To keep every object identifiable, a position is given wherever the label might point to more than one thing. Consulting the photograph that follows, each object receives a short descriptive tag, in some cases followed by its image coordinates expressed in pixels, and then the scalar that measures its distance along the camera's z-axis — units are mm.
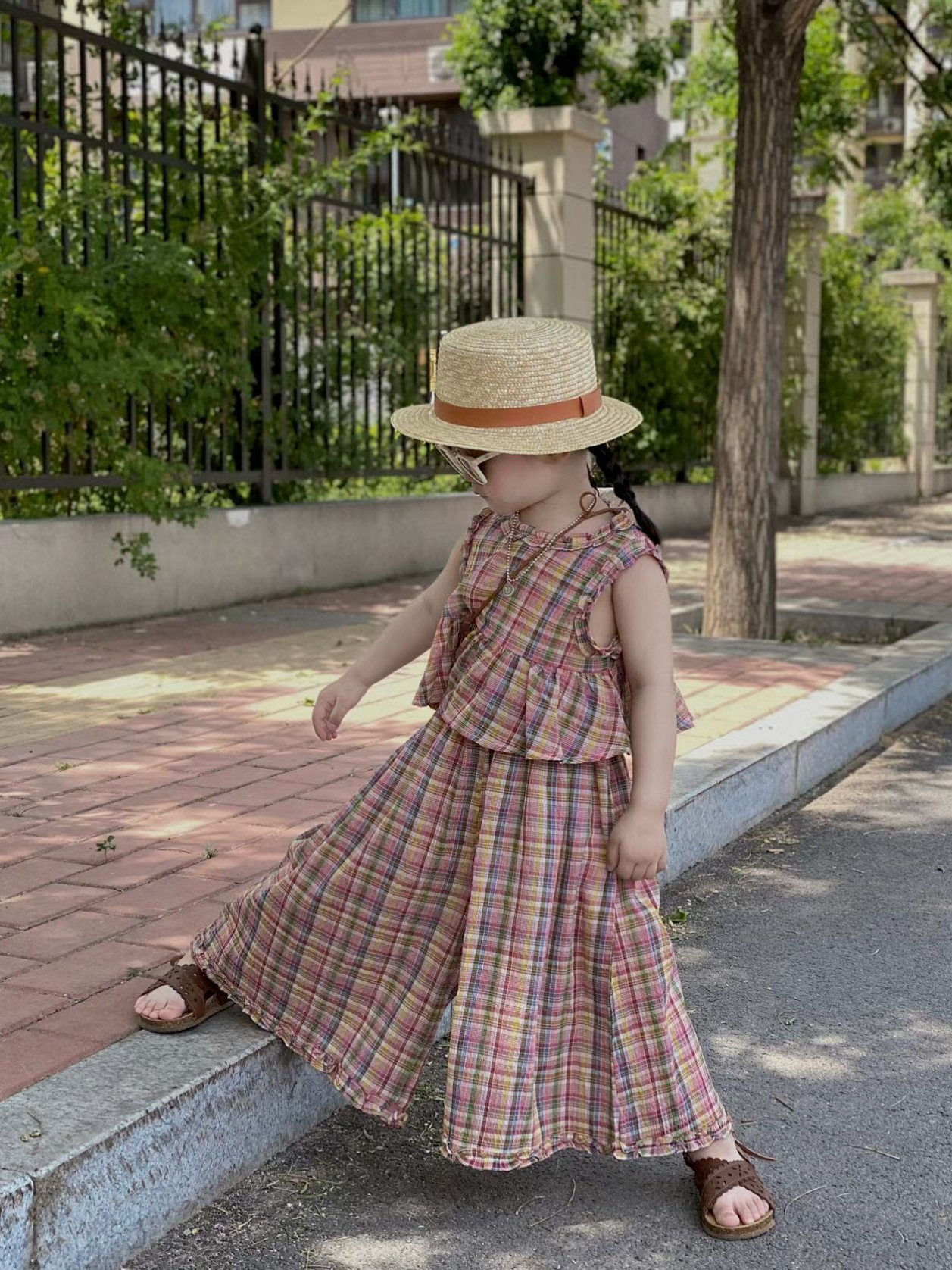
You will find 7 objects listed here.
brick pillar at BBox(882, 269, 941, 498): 22872
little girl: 2693
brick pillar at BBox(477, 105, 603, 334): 12477
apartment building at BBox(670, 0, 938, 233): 44156
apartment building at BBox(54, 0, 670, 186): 34188
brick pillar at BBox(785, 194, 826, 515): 17984
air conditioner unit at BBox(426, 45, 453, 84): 33469
